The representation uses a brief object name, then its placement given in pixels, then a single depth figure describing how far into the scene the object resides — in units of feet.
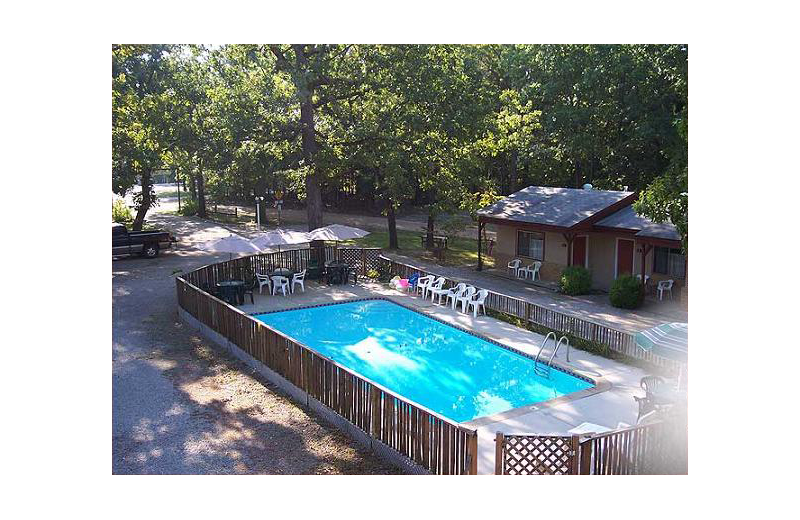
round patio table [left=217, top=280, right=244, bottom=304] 53.31
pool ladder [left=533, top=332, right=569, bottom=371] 38.24
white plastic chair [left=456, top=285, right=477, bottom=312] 51.13
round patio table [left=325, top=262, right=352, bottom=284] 61.62
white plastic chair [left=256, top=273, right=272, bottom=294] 58.08
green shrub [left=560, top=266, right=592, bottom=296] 58.03
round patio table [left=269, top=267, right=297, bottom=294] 58.73
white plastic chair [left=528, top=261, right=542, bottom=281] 65.05
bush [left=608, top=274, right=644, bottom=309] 52.47
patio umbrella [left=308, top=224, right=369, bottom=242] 62.03
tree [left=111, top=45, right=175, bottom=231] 69.46
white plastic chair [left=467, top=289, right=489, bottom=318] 50.19
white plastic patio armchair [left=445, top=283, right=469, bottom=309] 51.98
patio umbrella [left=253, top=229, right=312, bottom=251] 59.95
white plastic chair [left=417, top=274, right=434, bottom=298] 56.08
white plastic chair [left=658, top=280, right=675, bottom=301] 55.26
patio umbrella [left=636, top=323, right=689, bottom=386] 32.12
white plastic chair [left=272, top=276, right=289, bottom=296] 57.62
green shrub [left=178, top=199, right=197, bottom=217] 122.72
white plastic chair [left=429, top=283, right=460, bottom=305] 52.65
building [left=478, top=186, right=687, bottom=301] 55.83
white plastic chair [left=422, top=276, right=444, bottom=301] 55.06
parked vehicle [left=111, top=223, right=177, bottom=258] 74.79
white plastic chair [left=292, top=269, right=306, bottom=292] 58.80
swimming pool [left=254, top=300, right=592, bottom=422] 37.17
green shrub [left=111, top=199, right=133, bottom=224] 104.34
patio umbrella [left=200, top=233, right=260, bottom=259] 55.31
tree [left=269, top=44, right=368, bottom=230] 62.03
